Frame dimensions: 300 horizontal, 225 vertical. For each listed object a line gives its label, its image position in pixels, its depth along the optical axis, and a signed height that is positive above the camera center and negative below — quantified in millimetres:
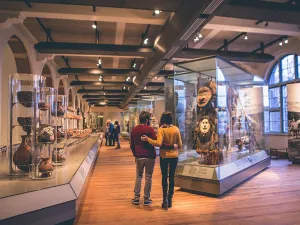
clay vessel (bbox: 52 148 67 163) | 4324 -591
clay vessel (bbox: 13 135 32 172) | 3555 -477
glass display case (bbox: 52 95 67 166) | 4340 -250
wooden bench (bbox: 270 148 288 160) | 9830 -1284
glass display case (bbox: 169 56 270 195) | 5031 -187
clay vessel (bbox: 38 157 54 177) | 3479 -615
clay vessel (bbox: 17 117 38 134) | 3615 -30
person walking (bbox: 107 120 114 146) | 15355 -815
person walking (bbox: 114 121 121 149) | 14156 -683
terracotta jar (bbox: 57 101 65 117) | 4633 +169
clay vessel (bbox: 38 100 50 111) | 3766 +206
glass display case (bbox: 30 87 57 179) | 3521 -231
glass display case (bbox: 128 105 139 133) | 16478 +256
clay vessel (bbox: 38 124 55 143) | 3592 -193
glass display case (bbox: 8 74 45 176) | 3589 +12
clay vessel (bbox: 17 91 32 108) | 3664 +300
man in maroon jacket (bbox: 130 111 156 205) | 4086 -501
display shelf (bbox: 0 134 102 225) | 2631 -856
